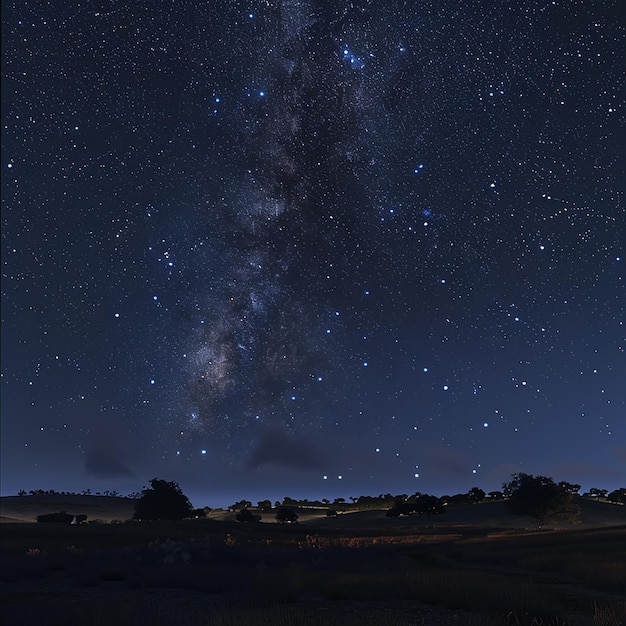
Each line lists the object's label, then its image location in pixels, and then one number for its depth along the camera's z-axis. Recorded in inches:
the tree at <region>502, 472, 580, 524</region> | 2679.6
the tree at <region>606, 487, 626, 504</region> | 4852.4
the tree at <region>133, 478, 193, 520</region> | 2751.0
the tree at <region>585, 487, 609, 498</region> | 6396.2
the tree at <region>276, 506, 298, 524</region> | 4197.8
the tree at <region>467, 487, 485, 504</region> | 5049.2
